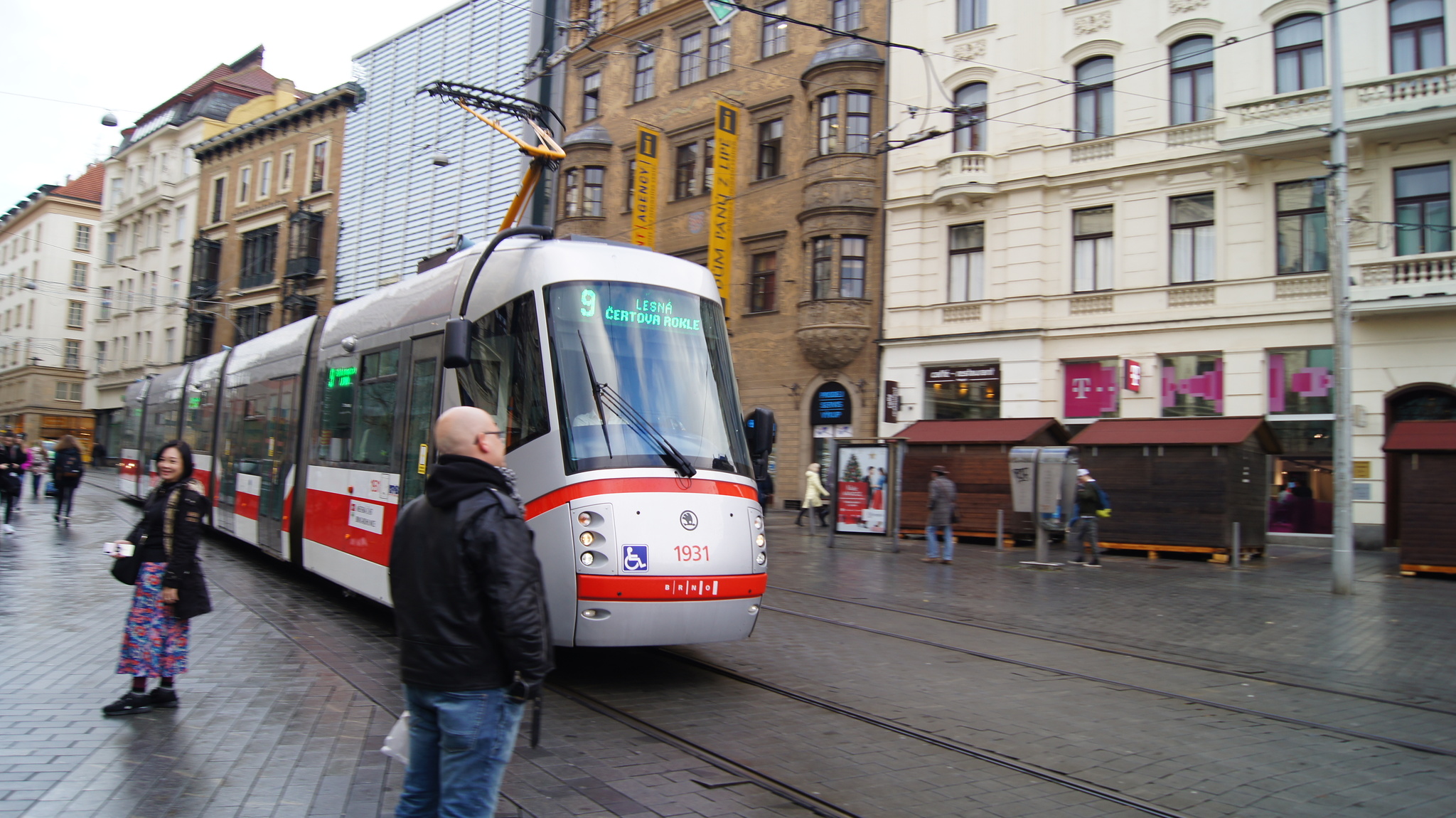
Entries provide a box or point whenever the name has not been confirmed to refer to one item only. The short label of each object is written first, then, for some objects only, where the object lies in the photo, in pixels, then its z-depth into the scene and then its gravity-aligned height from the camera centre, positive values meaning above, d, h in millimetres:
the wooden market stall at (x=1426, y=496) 15039 -62
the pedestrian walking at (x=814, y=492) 24047 -549
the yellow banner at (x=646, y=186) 30781 +8746
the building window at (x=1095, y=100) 23594 +9077
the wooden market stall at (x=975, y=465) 20688 +210
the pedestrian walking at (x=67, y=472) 18797 -534
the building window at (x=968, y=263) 25609 +5508
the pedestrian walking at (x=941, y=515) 16891 -690
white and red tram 6285 +254
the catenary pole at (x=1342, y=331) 13195 +2144
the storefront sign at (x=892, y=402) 26500 +1886
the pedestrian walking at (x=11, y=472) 17719 -543
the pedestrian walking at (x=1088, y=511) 17094 -551
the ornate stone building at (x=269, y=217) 48062 +12280
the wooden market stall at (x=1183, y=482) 17609 +29
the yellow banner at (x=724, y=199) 28891 +7814
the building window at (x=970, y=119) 25375 +9165
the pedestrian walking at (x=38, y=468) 28406 -807
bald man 2988 -514
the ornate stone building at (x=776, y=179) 27469 +8925
